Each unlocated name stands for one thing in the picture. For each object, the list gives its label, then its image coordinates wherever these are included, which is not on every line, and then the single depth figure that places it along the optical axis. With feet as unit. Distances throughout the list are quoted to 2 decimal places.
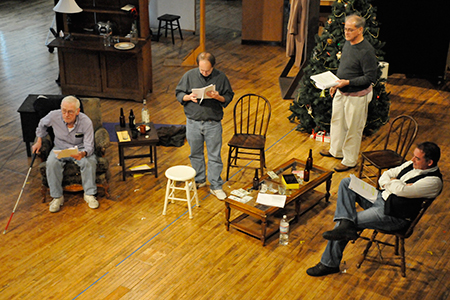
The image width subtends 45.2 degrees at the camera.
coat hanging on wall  28.42
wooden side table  21.12
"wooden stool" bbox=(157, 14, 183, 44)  37.11
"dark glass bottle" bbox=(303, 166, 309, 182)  19.21
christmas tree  22.85
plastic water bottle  17.87
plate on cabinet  27.68
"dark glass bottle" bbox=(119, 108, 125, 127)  21.99
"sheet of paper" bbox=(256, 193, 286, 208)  17.83
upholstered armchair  19.89
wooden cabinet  28.37
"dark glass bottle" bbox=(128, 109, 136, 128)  22.07
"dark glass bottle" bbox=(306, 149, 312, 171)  19.61
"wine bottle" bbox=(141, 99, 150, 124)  22.83
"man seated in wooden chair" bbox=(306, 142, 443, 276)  15.23
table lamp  26.03
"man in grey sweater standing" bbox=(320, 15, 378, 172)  20.35
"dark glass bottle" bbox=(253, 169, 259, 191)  18.65
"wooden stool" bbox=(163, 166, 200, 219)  18.93
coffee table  17.78
